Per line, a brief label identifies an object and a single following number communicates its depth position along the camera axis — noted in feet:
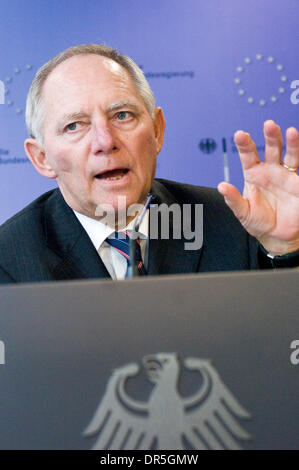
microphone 7.65
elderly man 8.75
